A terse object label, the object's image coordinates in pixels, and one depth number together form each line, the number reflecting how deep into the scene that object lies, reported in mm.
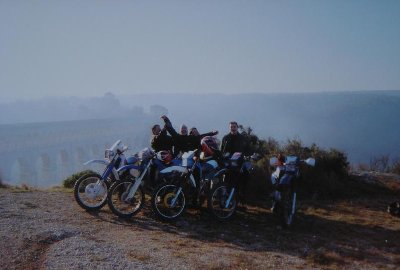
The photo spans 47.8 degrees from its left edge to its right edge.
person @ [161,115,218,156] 9916
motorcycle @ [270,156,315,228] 8047
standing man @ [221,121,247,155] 9575
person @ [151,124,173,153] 9633
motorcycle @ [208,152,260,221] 8477
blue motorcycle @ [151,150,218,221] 8047
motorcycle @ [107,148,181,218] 8156
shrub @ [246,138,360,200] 11664
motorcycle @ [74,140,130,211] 8438
